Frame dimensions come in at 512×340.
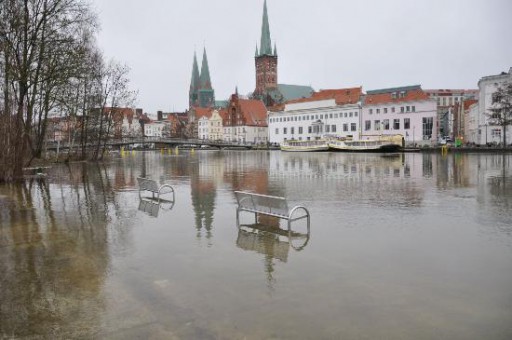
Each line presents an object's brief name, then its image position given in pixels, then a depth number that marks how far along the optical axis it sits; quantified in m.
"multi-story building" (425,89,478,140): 127.26
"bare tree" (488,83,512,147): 63.62
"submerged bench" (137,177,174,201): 16.29
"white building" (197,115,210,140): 146.62
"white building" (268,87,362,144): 99.94
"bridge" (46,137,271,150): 82.71
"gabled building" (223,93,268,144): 131.25
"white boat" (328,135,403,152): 71.00
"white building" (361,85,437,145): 88.44
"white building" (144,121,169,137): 185.65
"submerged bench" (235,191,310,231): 11.30
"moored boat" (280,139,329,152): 81.50
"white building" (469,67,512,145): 72.06
